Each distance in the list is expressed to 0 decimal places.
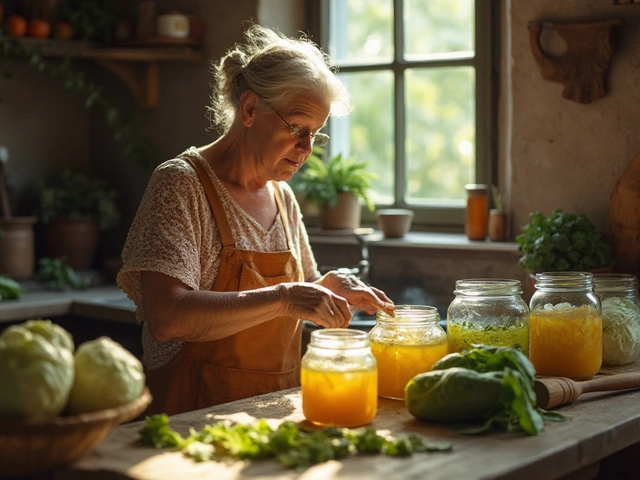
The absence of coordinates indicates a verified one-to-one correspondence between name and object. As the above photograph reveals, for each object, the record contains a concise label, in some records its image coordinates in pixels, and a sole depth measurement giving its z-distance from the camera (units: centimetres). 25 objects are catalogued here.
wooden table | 153
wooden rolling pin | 190
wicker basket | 139
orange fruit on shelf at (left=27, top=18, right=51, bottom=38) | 421
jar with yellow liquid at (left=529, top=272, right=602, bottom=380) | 214
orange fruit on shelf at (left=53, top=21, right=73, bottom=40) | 430
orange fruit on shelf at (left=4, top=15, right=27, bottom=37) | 413
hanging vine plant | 416
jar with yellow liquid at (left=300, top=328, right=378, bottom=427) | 178
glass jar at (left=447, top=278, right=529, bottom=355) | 212
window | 372
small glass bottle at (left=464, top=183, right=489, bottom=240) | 356
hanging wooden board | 300
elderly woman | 216
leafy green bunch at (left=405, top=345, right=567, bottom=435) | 174
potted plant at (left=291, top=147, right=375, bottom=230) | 390
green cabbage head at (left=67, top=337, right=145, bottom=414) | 148
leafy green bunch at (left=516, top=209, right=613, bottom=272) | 285
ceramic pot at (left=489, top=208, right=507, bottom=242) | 346
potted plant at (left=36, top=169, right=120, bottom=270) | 443
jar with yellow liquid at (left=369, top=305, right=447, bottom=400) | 202
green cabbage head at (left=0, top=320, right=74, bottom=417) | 141
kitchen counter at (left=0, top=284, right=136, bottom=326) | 371
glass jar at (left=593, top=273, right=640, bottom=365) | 233
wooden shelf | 418
